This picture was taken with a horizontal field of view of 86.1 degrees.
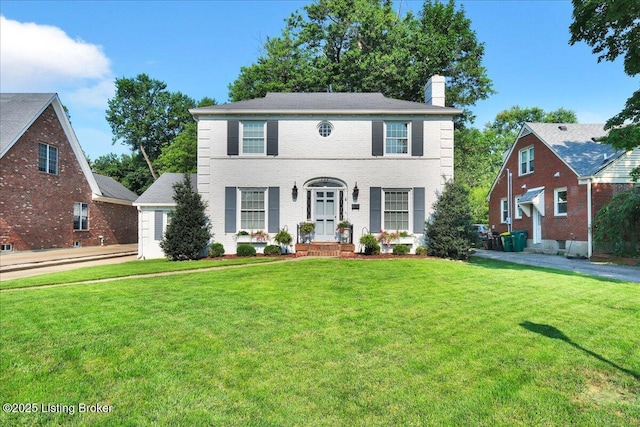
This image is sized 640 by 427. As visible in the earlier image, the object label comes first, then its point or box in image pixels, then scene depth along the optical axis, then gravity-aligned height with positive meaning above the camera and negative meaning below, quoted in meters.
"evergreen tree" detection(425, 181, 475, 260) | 12.85 -0.30
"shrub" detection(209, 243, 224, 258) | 13.67 -1.32
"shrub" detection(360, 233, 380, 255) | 13.55 -1.05
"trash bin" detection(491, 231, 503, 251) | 19.69 -1.40
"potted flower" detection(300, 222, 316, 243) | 14.10 -0.52
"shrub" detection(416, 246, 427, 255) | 13.77 -1.35
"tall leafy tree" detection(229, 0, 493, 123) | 22.61 +11.32
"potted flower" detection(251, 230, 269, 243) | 14.15 -0.78
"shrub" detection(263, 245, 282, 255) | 13.66 -1.31
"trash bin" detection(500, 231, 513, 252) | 18.84 -1.35
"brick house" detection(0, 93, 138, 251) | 15.43 +1.69
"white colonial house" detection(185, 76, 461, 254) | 14.29 +2.08
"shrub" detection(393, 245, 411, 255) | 13.68 -1.29
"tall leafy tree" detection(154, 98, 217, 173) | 28.77 +5.48
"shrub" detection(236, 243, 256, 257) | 13.59 -1.30
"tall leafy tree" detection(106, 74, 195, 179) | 39.71 +12.14
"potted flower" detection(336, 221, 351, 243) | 13.99 -0.52
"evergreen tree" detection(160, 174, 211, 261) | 13.14 -0.43
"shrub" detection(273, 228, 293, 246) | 13.83 -0.84
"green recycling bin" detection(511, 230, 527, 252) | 18.73 -1.23
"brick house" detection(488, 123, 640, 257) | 14.68 +1.73
